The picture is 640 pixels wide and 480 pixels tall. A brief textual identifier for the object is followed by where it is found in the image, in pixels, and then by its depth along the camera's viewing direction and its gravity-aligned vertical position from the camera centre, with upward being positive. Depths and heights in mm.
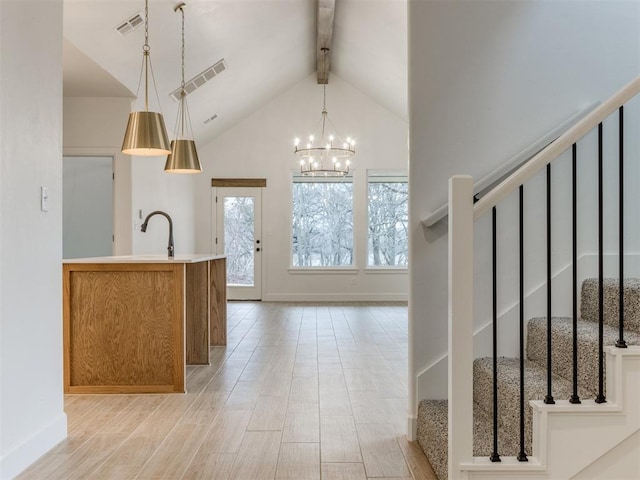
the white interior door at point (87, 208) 7590 +427
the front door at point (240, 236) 9469 +4
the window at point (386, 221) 9531 +270
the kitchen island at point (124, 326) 3498 -598
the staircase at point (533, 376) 2045 -614
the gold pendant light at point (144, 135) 3254 +639
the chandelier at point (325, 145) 9344 +1628
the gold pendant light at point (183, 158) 4277 +642
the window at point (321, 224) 9578 +221
